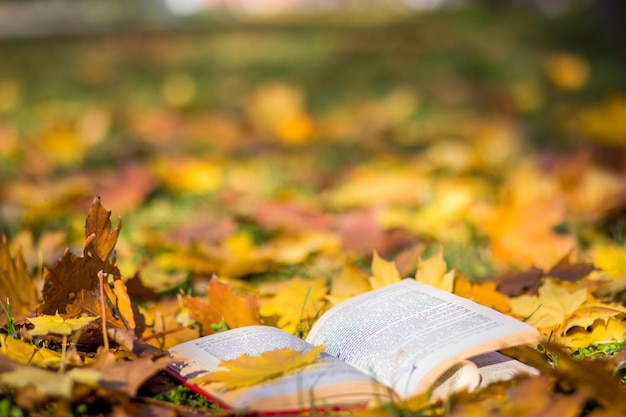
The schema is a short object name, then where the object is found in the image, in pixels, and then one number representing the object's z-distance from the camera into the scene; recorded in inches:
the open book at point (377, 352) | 43.4
